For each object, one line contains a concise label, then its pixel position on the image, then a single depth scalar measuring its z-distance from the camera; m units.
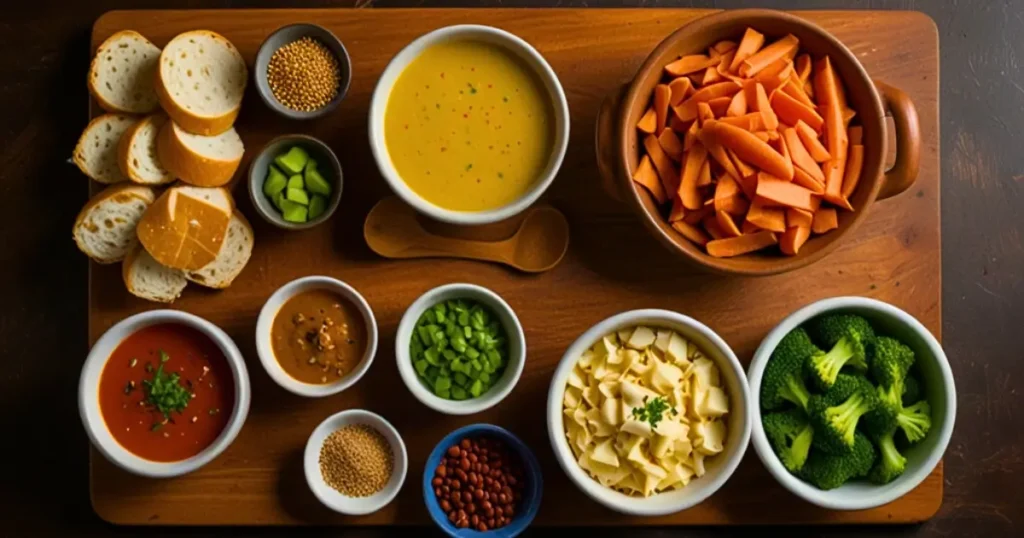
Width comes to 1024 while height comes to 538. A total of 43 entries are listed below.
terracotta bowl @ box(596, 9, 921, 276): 0.97
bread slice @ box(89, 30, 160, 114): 1.03
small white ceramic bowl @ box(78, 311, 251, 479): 1.01
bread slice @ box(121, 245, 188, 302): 1.02
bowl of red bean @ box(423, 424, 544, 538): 1.01
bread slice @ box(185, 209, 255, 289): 1.02
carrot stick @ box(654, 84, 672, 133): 0.98
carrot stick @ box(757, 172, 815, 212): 0.96
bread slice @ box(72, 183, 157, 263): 1.02
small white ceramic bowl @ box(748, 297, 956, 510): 1.00
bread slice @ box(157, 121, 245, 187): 1.00
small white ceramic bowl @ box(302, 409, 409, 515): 1.02
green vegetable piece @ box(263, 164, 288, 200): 1.01
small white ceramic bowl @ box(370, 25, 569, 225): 1.00
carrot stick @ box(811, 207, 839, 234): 0.98
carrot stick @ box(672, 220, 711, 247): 0.99
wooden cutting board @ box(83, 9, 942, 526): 1.04
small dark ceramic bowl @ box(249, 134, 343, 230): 1.01
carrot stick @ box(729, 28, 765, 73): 0.98
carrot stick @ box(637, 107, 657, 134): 0.99
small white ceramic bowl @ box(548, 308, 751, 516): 0.99
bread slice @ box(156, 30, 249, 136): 1.00
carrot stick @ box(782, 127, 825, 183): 0.96
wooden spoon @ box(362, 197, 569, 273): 1.03
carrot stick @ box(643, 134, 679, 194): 0.99
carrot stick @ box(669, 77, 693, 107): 0.98
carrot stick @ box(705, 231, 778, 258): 0.98
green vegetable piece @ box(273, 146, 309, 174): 1.01
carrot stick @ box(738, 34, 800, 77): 0.97
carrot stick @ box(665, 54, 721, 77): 0.98
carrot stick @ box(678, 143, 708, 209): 0.97
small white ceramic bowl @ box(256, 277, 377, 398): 1.01
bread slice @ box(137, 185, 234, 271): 1.00
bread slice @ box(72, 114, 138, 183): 1.03
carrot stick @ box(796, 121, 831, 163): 0.97
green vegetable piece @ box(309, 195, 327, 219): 1.02
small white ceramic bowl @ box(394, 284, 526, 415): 1.00
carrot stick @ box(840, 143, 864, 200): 0.98
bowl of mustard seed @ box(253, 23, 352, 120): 1.02
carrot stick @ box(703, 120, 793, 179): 0.95
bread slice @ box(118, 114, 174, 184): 1.01
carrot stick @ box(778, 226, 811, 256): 0.98
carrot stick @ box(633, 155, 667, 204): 0.98
